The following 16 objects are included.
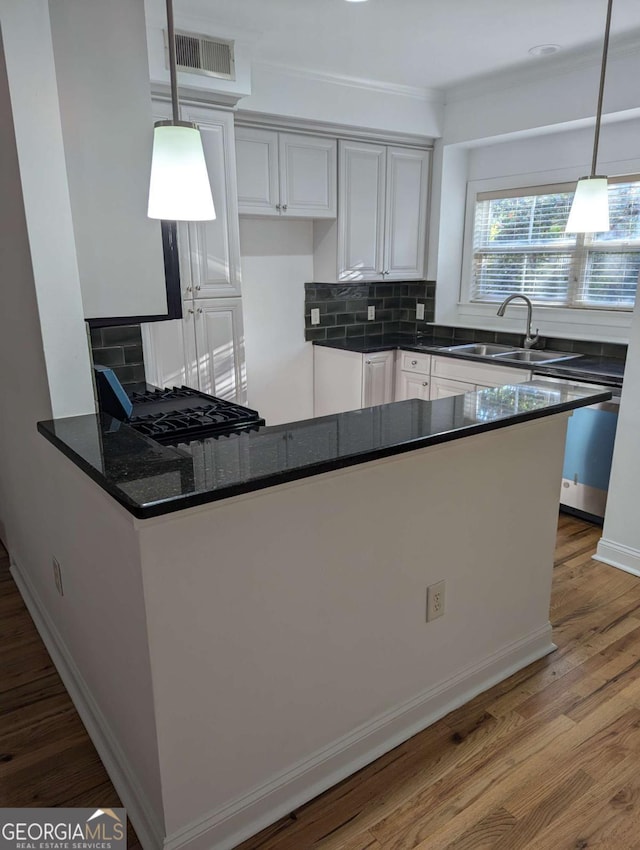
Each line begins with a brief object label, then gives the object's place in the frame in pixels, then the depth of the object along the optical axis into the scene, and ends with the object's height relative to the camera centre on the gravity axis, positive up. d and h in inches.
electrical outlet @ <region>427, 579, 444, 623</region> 72.5 -39.8
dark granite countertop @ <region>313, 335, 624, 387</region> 129.1 -22.8
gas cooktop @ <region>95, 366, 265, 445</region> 87.4 -23.4
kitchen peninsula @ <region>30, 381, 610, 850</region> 52.4 -32.1
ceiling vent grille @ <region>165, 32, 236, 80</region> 117.3 +40.6
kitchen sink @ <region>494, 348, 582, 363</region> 150.2 -23.1
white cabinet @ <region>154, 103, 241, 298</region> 128.1 +6.9
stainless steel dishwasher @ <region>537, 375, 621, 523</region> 125.9 -41.1
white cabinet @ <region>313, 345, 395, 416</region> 167.0 -31.8
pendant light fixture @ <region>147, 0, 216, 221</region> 56.6 +8.5
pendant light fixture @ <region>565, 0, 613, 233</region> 88.3 +8.5
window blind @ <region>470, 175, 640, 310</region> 144.2 +3.3
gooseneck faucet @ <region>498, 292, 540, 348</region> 157.8 -19.2
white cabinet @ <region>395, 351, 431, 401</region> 165.8 -30.4
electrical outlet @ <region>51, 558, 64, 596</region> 80.2 -40.5
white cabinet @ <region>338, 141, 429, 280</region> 161.0 +14.5
